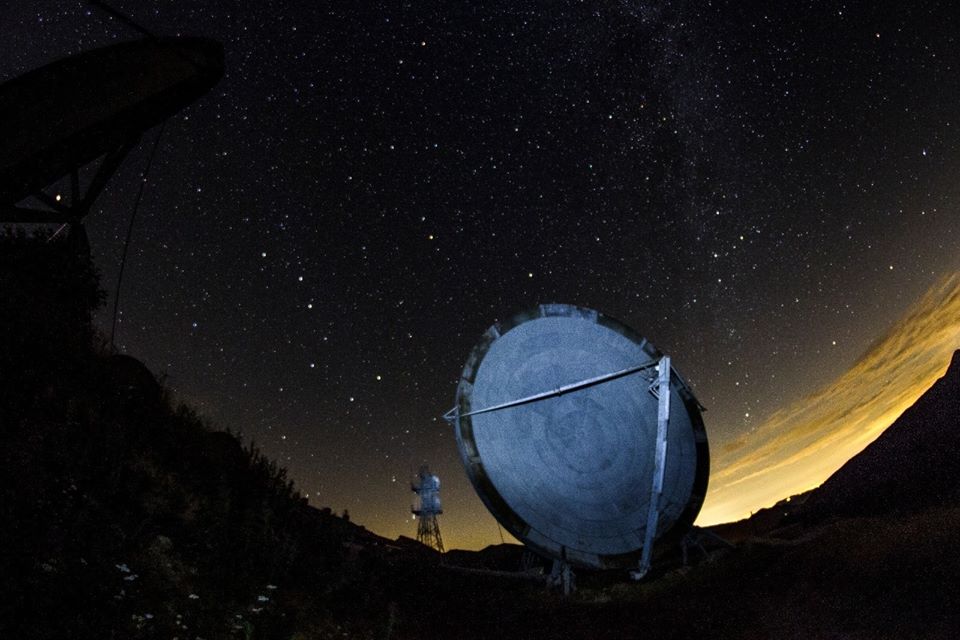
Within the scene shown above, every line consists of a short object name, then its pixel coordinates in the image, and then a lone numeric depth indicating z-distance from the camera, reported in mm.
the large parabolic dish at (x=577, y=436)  13422
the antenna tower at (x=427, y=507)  30166
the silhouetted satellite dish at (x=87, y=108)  12398
